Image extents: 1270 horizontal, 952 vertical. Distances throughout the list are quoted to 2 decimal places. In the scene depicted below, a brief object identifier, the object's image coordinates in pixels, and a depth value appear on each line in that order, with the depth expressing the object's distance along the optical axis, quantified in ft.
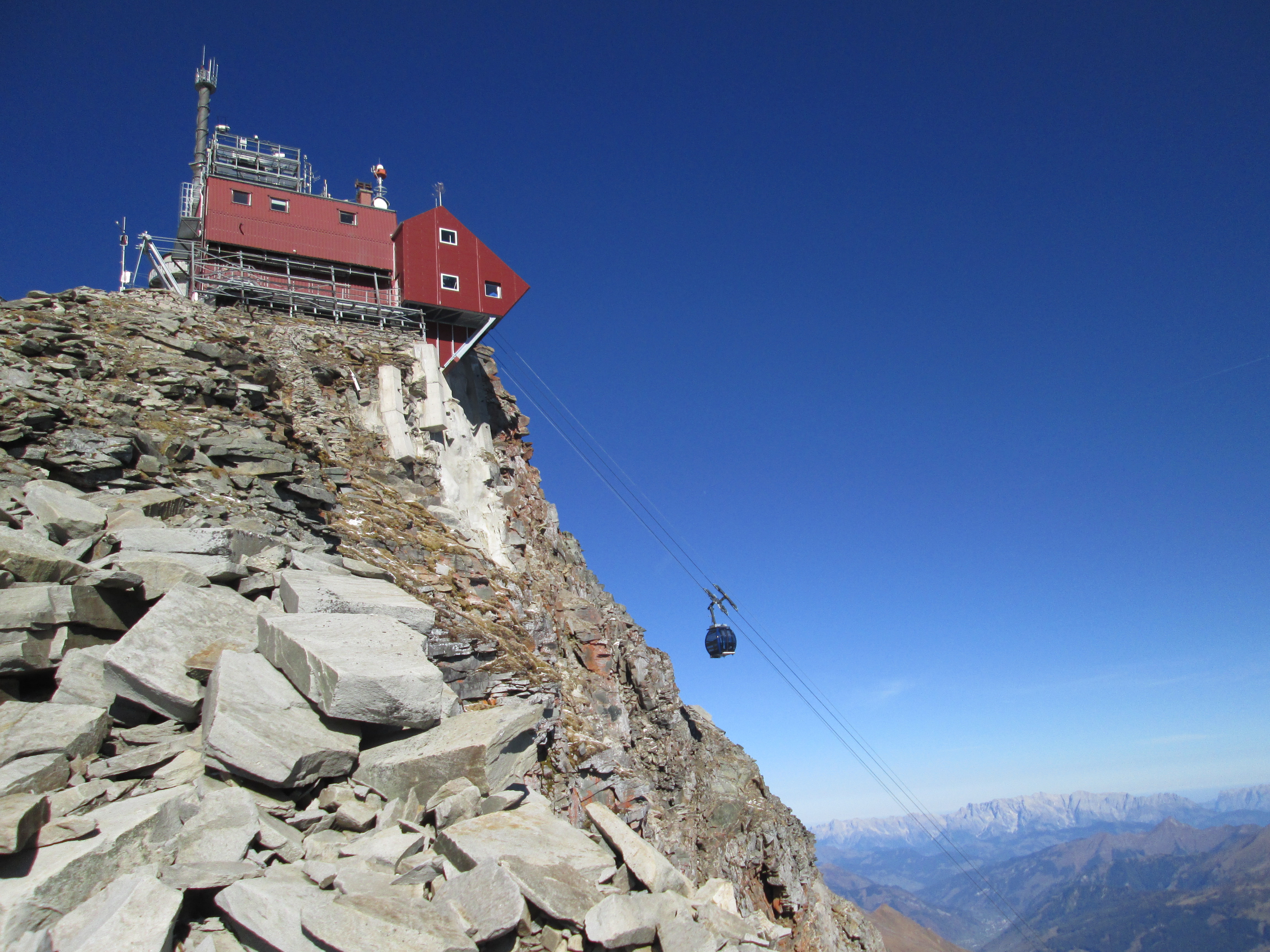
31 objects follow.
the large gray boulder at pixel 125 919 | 19.47
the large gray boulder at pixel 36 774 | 24.11
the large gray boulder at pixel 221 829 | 23.94
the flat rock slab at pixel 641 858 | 29.81
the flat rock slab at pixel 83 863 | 20.03
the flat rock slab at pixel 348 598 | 39.17
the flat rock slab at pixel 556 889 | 25.76
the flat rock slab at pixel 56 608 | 32.32
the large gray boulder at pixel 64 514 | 40.86
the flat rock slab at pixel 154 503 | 46.96
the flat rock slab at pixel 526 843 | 27.02
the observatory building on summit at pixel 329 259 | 111.04
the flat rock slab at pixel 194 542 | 41.16
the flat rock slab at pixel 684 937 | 25.46
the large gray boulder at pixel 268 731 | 28.45
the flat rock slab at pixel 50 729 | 26.40
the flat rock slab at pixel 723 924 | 28.17
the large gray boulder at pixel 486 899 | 23.85
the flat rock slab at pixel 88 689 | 31.17
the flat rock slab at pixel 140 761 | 27.63
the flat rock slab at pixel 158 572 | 37.78
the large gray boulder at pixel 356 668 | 31.48
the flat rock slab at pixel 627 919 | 25.38
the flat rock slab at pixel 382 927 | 21.33
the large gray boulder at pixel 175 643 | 31.48
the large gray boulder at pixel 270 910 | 21.16
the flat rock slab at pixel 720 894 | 32.40
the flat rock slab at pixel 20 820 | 20.95
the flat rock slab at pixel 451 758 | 30.73
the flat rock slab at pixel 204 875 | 22.17
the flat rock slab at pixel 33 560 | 35.04
